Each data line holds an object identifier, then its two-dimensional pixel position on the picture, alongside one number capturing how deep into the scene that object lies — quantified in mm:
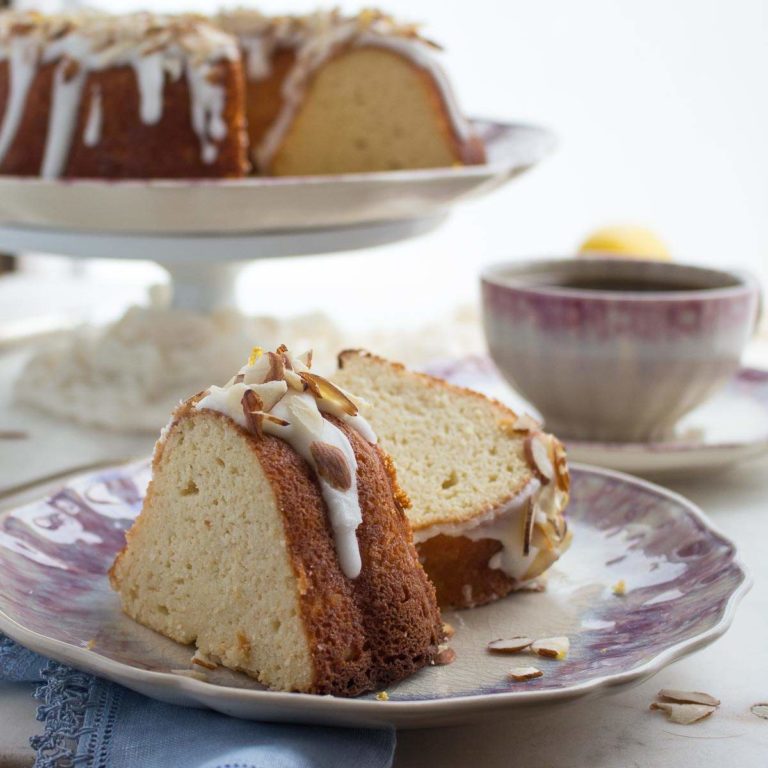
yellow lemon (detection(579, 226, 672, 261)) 1375
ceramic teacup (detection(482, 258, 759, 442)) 1110
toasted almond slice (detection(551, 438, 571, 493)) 994
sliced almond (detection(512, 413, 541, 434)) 1001
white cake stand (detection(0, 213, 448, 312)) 1164
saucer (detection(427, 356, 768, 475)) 1085
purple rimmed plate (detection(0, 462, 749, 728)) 896
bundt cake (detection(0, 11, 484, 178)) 1229
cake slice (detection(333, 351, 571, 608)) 971
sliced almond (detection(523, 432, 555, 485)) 988
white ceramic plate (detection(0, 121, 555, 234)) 1132
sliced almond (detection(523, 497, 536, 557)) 975
